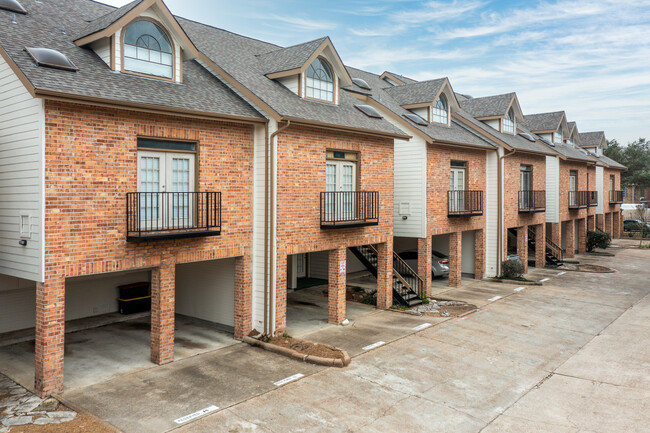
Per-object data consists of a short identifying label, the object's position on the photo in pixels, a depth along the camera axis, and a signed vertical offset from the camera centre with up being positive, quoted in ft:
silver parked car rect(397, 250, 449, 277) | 74.18 -7.34
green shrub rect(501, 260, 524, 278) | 74.59 -8.35
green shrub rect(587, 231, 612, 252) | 114.01 -5.65
